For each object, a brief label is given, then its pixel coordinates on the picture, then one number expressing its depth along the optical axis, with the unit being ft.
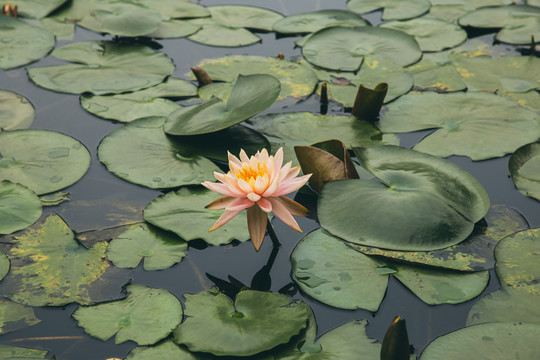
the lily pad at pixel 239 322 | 6.43
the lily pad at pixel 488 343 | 6.28
